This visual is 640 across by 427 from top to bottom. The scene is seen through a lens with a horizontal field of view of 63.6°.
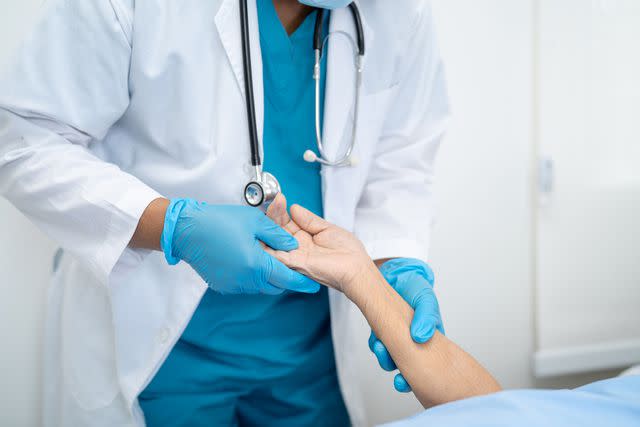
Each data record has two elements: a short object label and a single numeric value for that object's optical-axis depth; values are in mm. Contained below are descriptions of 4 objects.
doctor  819
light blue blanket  617
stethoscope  840
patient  633
